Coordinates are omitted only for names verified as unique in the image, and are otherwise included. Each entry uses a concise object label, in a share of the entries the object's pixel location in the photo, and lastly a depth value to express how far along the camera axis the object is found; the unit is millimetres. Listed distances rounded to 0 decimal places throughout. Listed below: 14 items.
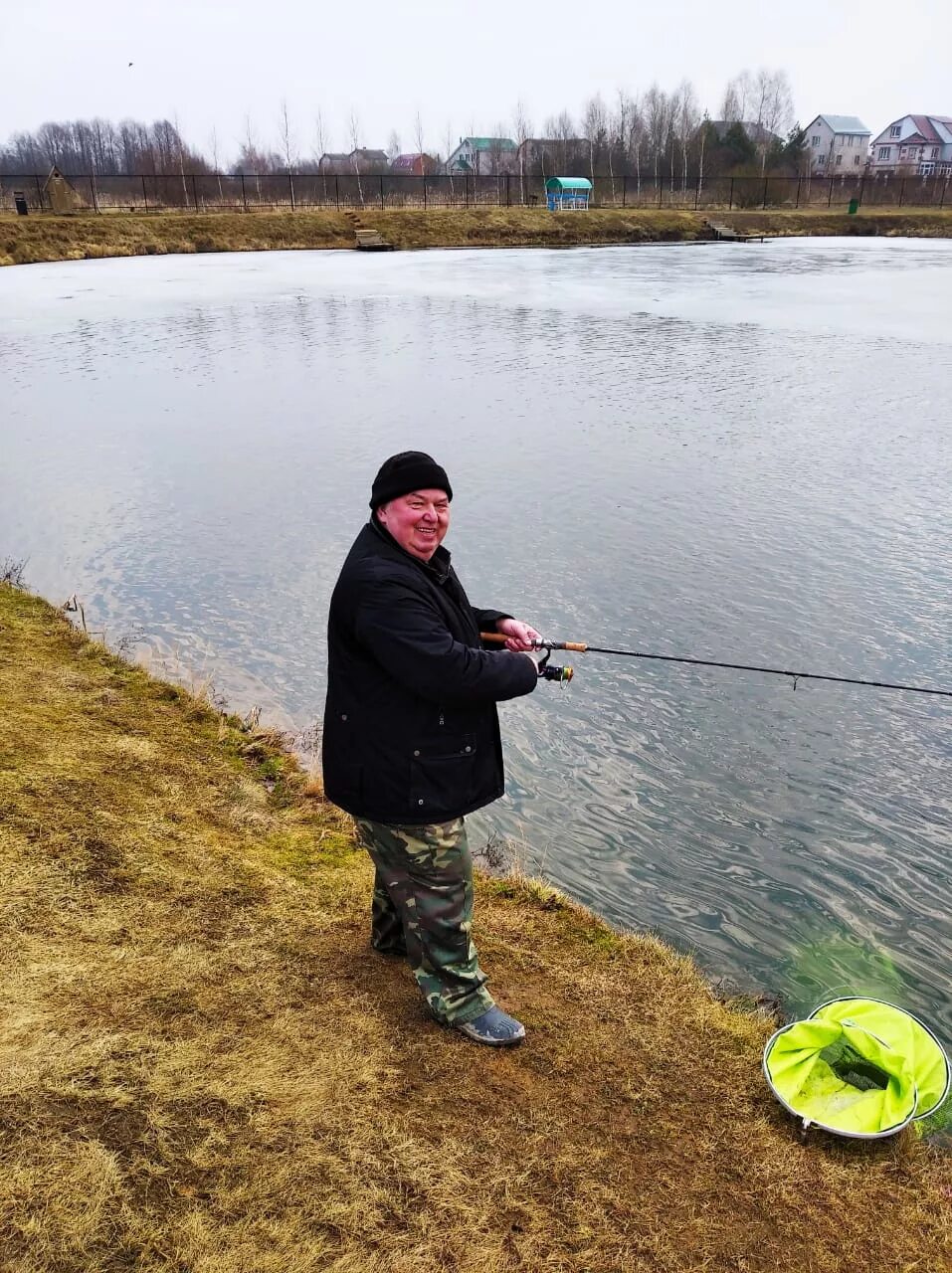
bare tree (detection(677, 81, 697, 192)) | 96362
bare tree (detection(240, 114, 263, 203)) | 109062
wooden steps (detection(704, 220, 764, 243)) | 59062
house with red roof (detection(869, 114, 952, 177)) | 113125
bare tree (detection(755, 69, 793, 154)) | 117875
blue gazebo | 65812
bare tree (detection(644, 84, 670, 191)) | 99675
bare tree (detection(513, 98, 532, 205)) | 75219
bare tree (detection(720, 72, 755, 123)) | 119125
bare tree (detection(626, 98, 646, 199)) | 101531
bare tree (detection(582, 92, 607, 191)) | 101938
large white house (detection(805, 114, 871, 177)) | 117438
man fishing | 3055
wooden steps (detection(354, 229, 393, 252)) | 51281
